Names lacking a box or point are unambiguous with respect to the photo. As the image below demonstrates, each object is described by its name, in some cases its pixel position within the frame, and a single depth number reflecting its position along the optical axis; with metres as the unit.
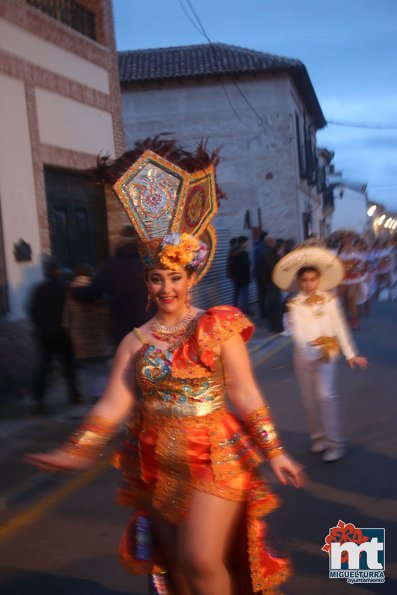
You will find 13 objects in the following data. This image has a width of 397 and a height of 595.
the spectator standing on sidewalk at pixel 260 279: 16.92
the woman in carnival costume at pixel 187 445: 3.24
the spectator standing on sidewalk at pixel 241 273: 17.64
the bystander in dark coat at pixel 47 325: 8.84
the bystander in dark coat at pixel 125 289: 7.33
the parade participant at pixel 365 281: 17.20
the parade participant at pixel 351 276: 15.67
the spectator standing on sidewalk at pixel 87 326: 8.41
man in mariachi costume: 6.61
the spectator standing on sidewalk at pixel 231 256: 17.78
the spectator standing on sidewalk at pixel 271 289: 15.95
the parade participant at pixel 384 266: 24.48
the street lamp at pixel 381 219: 66.64
